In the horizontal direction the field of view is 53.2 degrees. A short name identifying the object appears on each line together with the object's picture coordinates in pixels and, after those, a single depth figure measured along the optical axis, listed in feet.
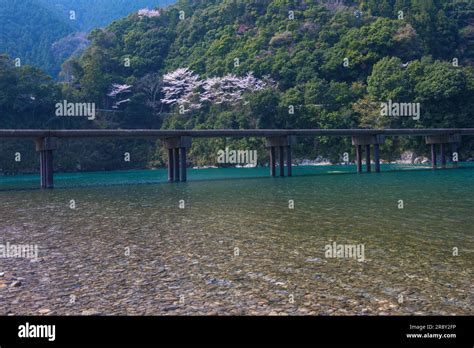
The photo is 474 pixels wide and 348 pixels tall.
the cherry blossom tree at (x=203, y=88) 284.61
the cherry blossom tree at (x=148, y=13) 385.40
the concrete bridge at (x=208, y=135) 118.83
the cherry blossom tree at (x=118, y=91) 298.15
